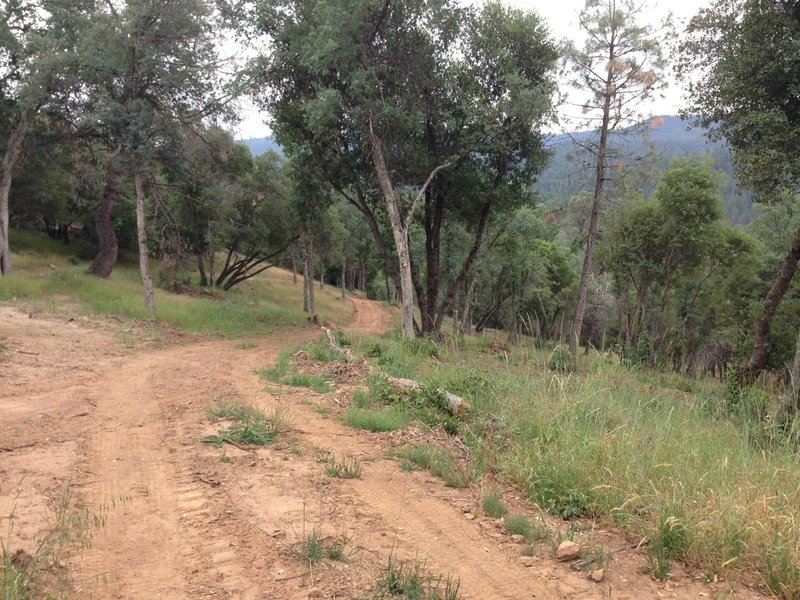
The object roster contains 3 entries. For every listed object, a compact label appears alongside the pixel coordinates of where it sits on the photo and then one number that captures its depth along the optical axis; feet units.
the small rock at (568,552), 11.38
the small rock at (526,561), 11.23
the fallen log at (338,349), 32.56
